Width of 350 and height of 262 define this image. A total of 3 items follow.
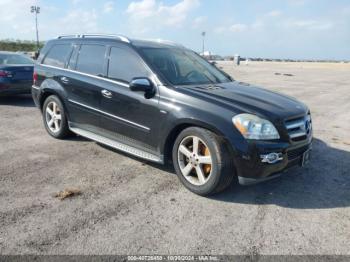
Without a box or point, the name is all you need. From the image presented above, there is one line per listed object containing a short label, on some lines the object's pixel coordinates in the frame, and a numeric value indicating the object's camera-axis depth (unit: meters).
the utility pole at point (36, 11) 61.38
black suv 3.92
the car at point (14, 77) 9.48
